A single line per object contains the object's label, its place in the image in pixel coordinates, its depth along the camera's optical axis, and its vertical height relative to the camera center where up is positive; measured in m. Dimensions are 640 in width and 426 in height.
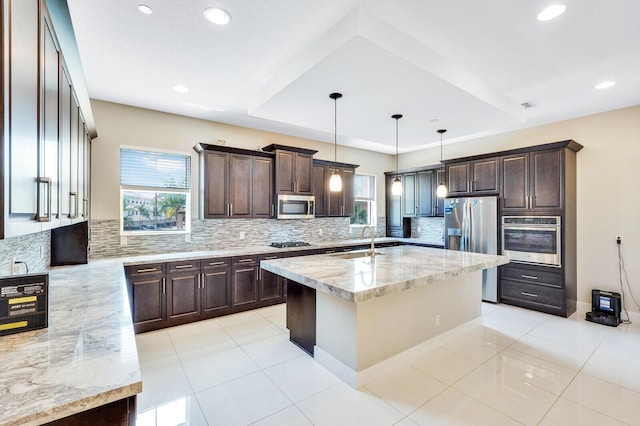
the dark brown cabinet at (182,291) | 3.75 -1.00
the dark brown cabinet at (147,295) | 3.50 -0.98
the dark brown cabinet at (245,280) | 4.25 -0.97
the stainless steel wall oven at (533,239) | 4.25 -0.38
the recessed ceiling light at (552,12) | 2.12 +1.50
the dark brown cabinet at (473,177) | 4.92 +0.67
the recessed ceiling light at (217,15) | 2.12 +1.48
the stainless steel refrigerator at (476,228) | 4.82 -0.24
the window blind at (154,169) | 4.04 +0.66
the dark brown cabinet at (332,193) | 5.66 +0.47
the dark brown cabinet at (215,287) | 3.99 -1.00
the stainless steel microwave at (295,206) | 4.99 +0.15
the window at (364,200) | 6.79 +0.34
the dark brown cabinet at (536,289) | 4.20 -1.12
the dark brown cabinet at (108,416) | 0.94 -0.67
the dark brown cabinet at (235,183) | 4.34 +0.50
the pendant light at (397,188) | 4.19 +0.38
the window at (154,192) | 4.04 +0.33
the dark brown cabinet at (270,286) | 4.50 -1.12
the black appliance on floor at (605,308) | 3.88 -1.27
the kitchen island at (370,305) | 2.42 -0.91
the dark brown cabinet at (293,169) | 4.94 +0.79
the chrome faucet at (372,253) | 3.43 -0.48
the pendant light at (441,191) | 4.18 +0.33
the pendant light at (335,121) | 3.17 +1.28
